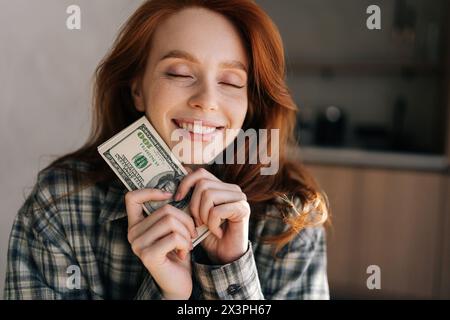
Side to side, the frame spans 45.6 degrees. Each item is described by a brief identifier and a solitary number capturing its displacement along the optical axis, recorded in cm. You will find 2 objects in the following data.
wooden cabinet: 185
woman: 63
